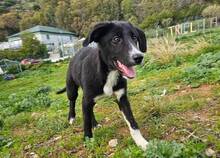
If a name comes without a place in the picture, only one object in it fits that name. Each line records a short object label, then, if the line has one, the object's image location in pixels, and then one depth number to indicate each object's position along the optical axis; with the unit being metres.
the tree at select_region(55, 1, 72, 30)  40.16
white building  32.31
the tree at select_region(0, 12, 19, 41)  40.01
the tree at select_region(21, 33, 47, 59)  22.59
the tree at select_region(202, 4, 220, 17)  22.76
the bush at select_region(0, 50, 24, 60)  21.87
